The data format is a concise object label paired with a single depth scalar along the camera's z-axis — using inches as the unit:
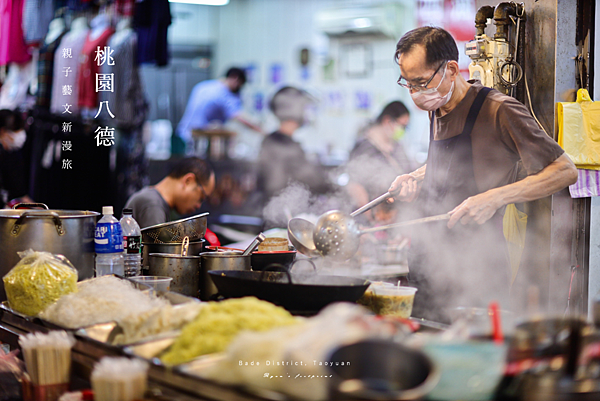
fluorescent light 358.4
